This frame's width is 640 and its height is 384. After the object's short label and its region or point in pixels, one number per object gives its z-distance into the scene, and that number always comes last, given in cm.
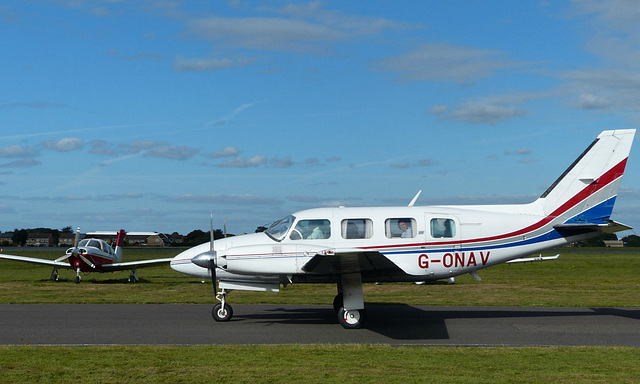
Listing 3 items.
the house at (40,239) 15650
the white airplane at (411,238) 1389
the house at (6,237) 16400
